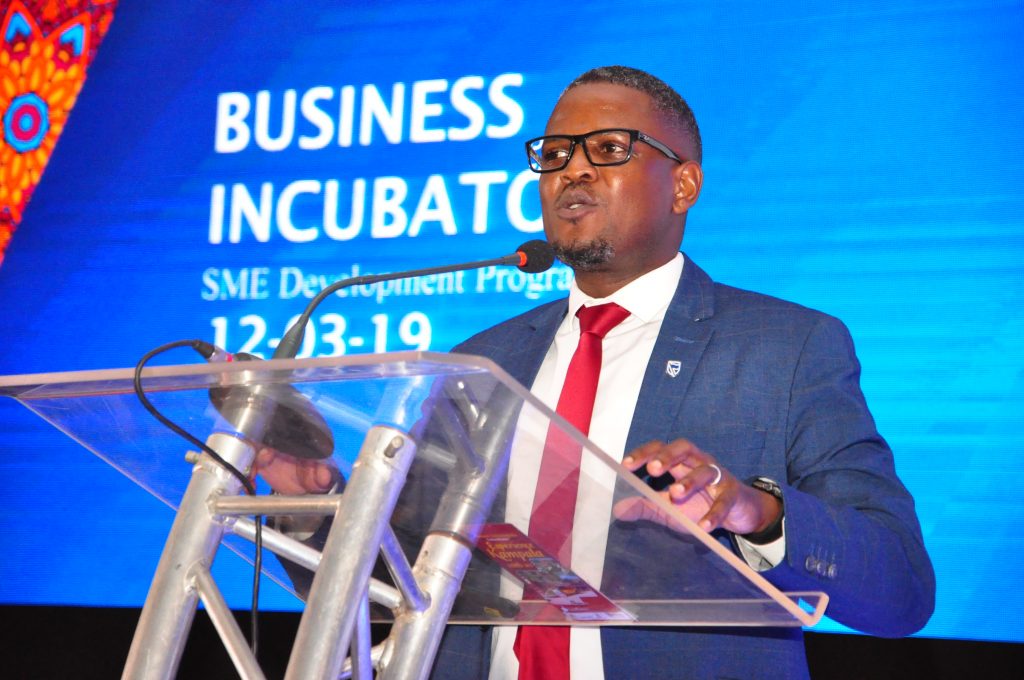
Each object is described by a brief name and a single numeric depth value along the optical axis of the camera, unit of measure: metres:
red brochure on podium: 3.73
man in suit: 3.80
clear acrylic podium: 3.61
